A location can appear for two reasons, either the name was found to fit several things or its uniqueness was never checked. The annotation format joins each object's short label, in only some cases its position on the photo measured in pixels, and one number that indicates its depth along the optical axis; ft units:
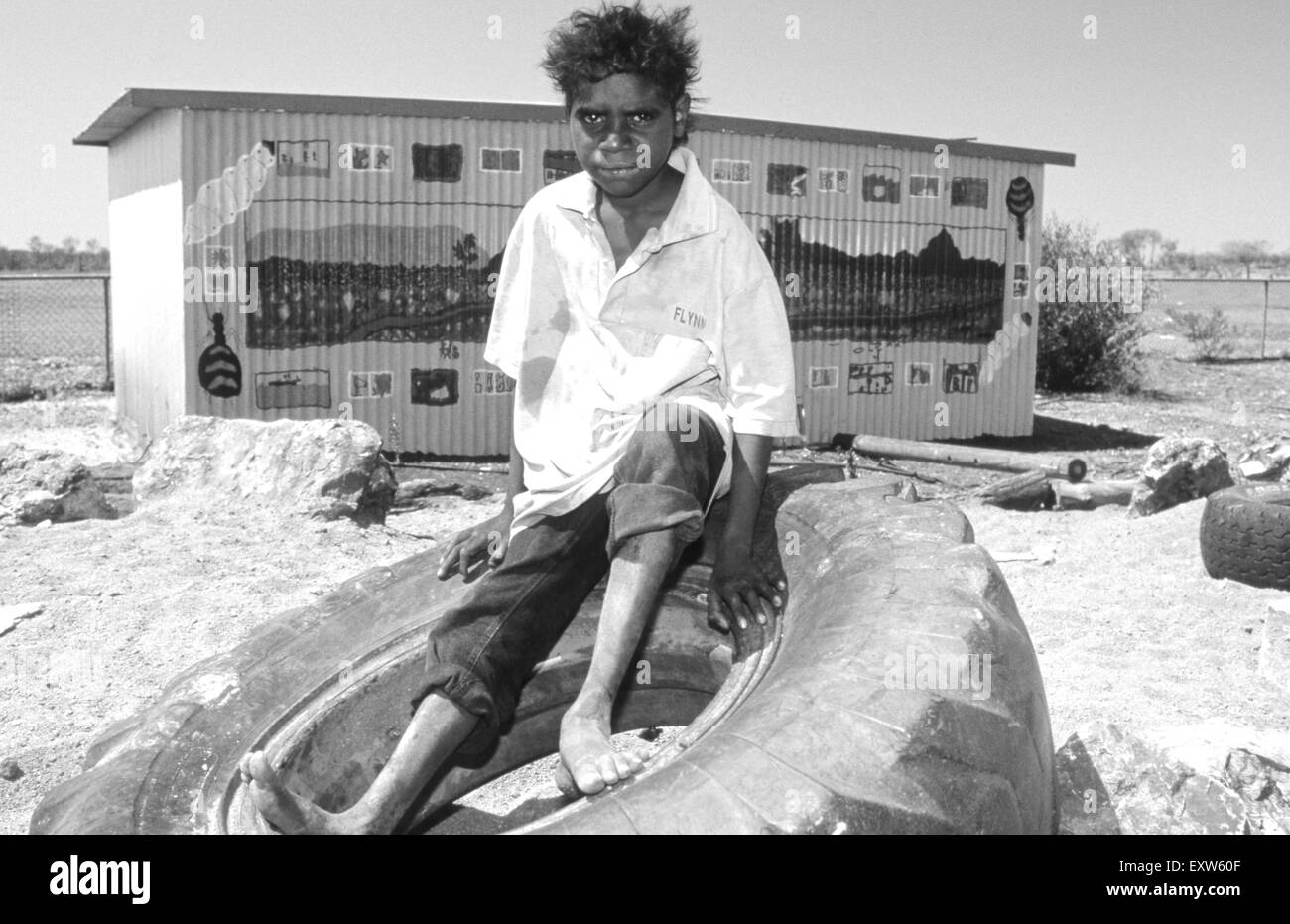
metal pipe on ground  30.32
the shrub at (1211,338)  73.67
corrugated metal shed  35.42
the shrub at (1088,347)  59.21
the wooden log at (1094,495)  29.78
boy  9.23
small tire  19.80
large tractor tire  6.95
